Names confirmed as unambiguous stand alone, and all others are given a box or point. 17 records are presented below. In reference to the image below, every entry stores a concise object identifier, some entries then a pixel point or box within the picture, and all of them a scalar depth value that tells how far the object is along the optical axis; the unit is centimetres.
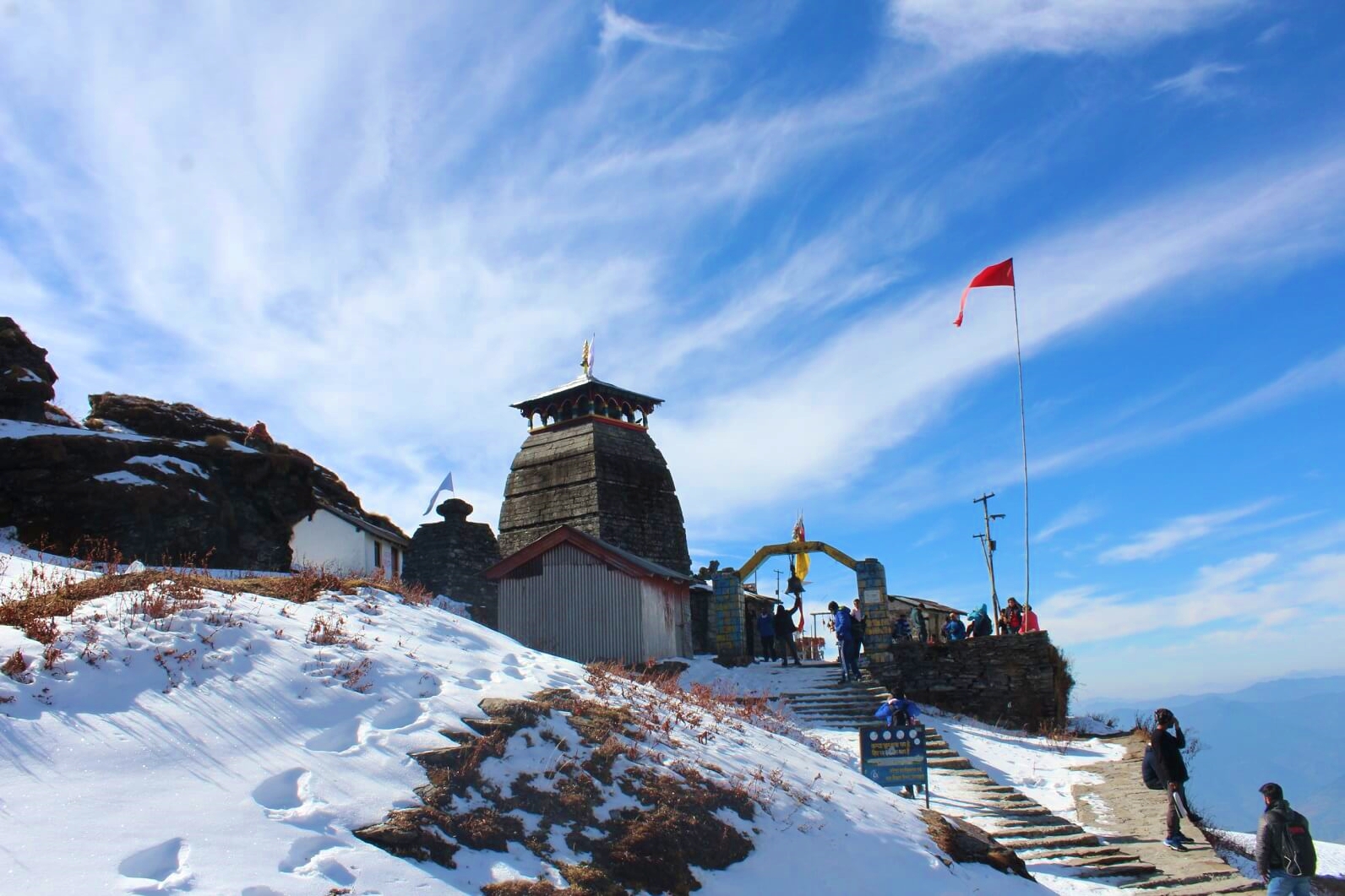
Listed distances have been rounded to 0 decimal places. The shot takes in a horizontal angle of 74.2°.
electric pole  2666
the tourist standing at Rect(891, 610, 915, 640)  2505
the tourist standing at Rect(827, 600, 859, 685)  2047
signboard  1134
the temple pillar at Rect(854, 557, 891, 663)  2373
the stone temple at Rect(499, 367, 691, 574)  3192
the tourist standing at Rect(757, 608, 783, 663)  2439
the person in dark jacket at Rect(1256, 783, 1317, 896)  823
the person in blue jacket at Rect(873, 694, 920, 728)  1309
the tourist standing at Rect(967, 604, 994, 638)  2500
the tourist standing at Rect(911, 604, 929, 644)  3342
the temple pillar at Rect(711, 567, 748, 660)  2425
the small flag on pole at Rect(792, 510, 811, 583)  2841
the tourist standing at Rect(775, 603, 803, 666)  2389
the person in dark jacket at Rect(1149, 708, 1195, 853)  1159
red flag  2475
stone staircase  1041
